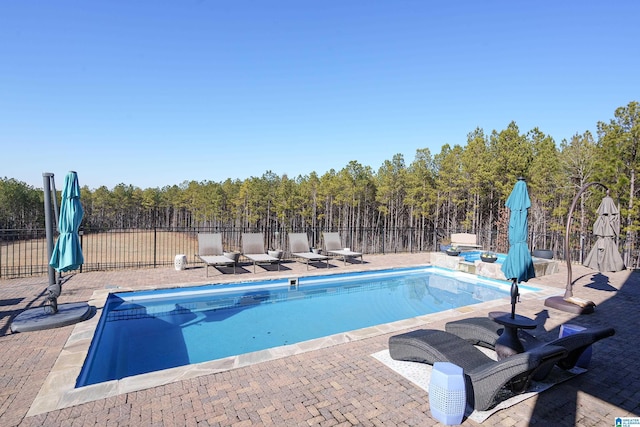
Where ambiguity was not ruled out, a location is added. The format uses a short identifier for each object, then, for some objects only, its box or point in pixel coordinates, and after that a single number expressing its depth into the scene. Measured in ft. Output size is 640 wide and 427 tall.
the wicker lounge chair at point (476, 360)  9.15
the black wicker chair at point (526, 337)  11.25
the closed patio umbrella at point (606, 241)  19.97
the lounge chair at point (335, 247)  34.94
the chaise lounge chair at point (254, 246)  31.60
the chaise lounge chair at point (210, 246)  30.37
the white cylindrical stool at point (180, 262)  29.72
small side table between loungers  12.22
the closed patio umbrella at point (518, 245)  16.22
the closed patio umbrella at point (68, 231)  16.30
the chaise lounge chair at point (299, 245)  34.68
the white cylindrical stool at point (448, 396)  8.70
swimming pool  15.75
